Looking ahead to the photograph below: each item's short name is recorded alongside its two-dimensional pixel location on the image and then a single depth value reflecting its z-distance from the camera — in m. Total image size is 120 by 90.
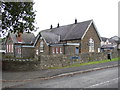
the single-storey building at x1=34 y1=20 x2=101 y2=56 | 27.67
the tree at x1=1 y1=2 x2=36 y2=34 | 14.25
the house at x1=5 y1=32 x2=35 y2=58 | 35.59
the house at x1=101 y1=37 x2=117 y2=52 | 40.64
